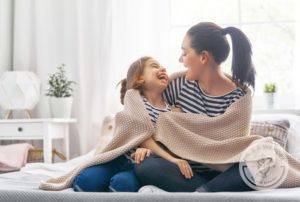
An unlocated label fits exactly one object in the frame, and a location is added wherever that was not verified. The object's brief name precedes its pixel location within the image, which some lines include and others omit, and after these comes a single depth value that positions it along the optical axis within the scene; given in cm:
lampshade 332
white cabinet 307
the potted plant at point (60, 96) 325
